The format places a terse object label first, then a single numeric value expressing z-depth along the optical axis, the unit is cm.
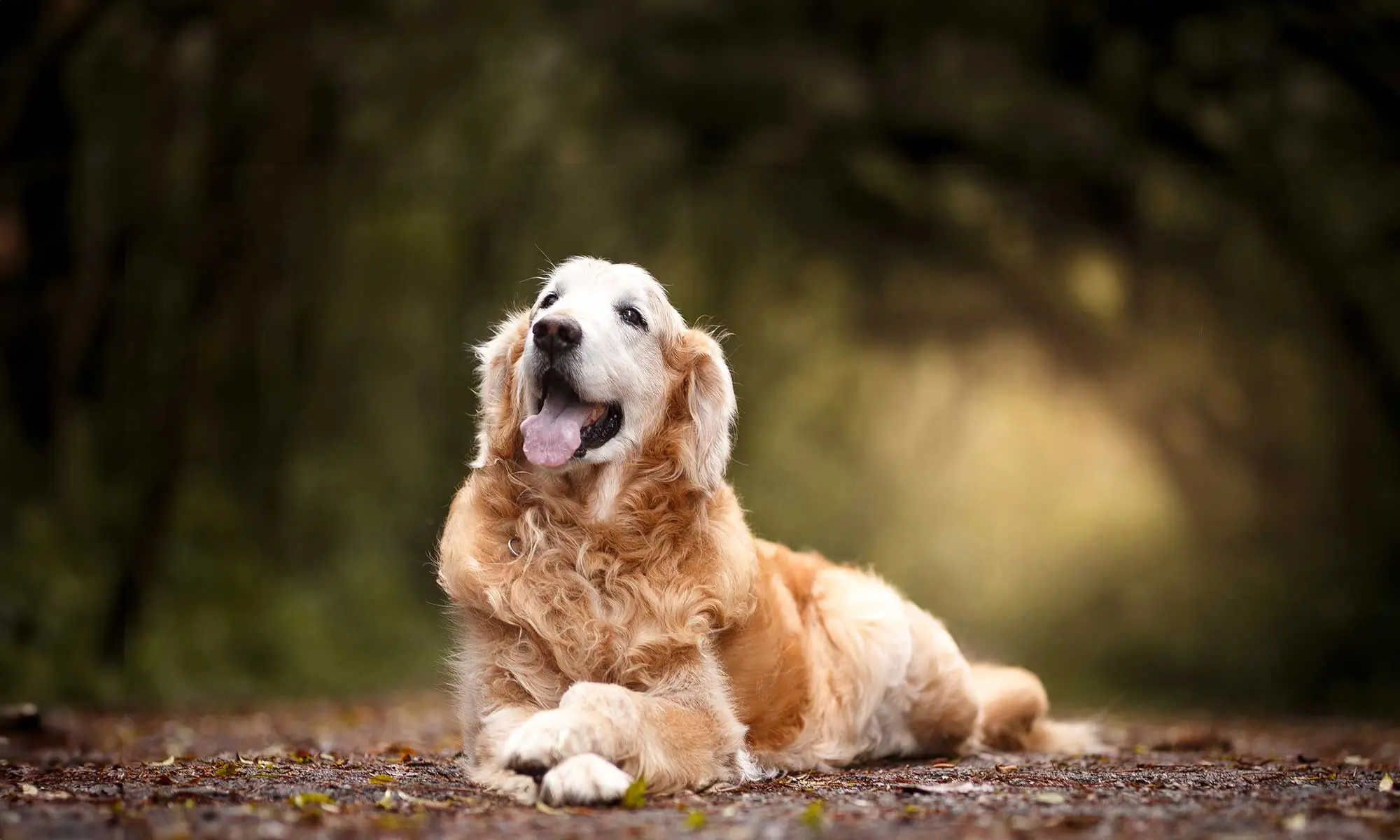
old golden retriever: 567
